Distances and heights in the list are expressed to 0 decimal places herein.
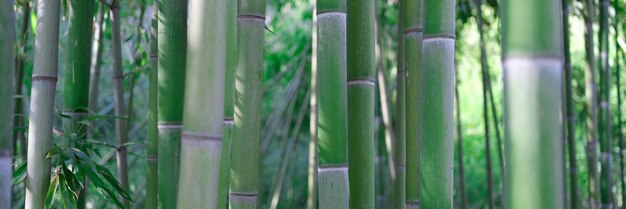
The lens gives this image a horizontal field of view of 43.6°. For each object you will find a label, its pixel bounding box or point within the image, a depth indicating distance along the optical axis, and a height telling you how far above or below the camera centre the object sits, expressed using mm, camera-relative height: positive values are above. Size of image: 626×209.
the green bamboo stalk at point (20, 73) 2412 +221
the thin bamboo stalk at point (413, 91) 1600 +95
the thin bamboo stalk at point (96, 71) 2260 +208
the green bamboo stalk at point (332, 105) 1382 +57
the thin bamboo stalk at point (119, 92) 1890 +122
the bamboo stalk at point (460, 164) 3033 -124
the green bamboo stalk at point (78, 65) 1578 +155
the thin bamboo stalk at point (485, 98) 2561 +139
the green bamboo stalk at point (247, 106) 1386 +57
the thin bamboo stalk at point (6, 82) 841 +64
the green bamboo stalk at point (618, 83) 2950 +203
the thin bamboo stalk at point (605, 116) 2732 +71
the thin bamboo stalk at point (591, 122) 2730 +44
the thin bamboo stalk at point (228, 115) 1186 +36
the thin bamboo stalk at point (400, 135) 1963 +3
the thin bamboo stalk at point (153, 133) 1508 +11
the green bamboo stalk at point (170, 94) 1254 +71
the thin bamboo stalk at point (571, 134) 2543 +2
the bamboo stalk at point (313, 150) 2396 -43
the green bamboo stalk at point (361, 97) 1512 +77
